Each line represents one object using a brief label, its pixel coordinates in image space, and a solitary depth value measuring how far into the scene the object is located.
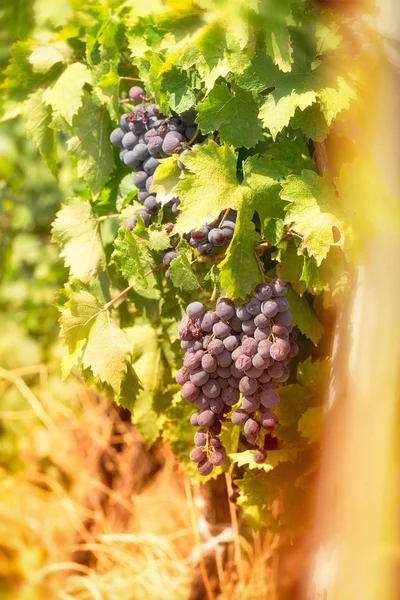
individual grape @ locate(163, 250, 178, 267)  1.49
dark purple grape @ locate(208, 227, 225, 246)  1.44
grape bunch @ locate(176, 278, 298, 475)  1.43
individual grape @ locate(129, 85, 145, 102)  1.53
